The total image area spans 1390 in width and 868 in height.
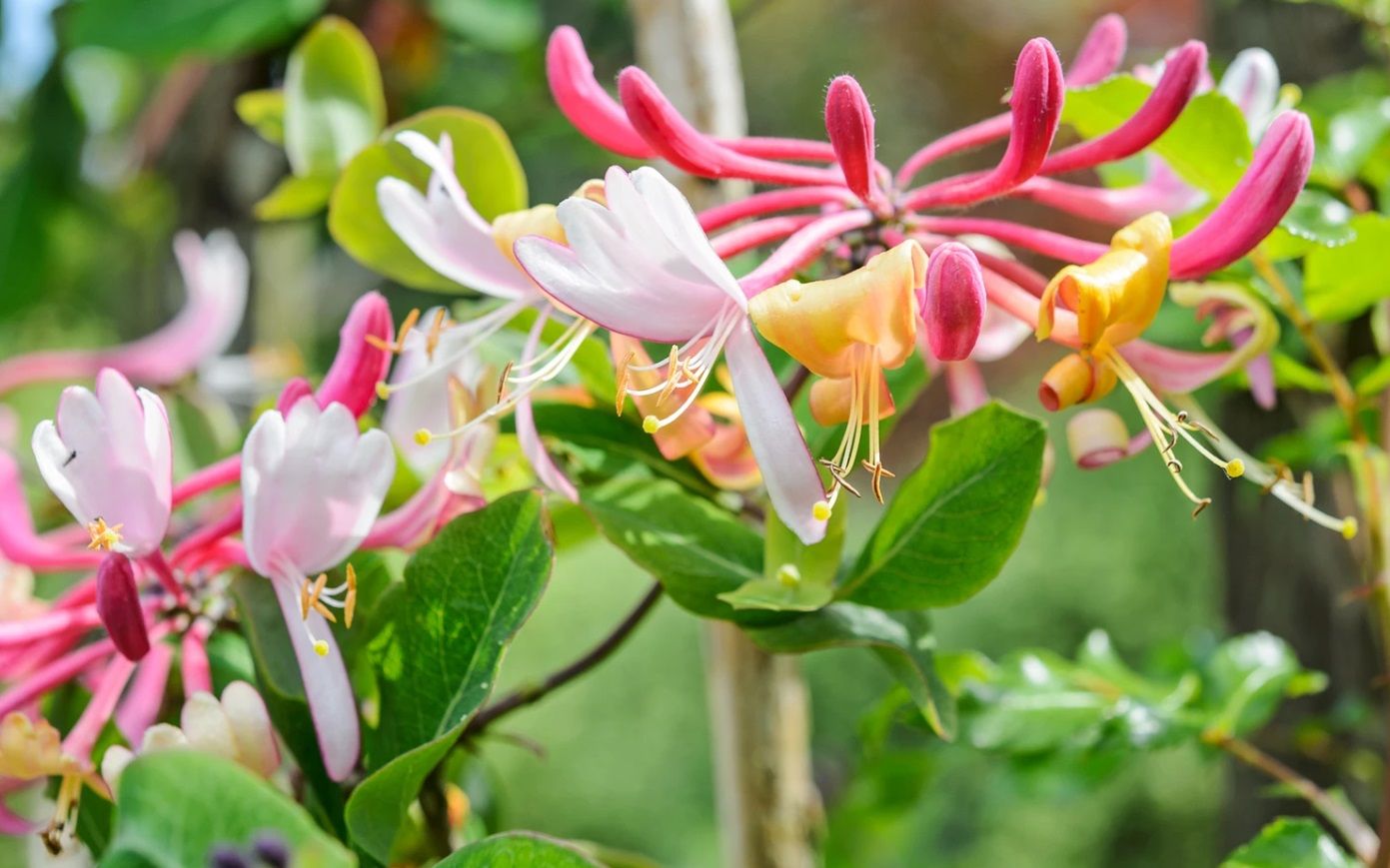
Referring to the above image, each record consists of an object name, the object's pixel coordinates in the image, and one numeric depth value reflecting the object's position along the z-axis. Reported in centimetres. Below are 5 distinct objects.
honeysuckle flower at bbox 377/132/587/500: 27
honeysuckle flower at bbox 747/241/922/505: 24
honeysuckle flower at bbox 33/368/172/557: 25
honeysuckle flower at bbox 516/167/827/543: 24
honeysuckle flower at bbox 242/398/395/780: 25
